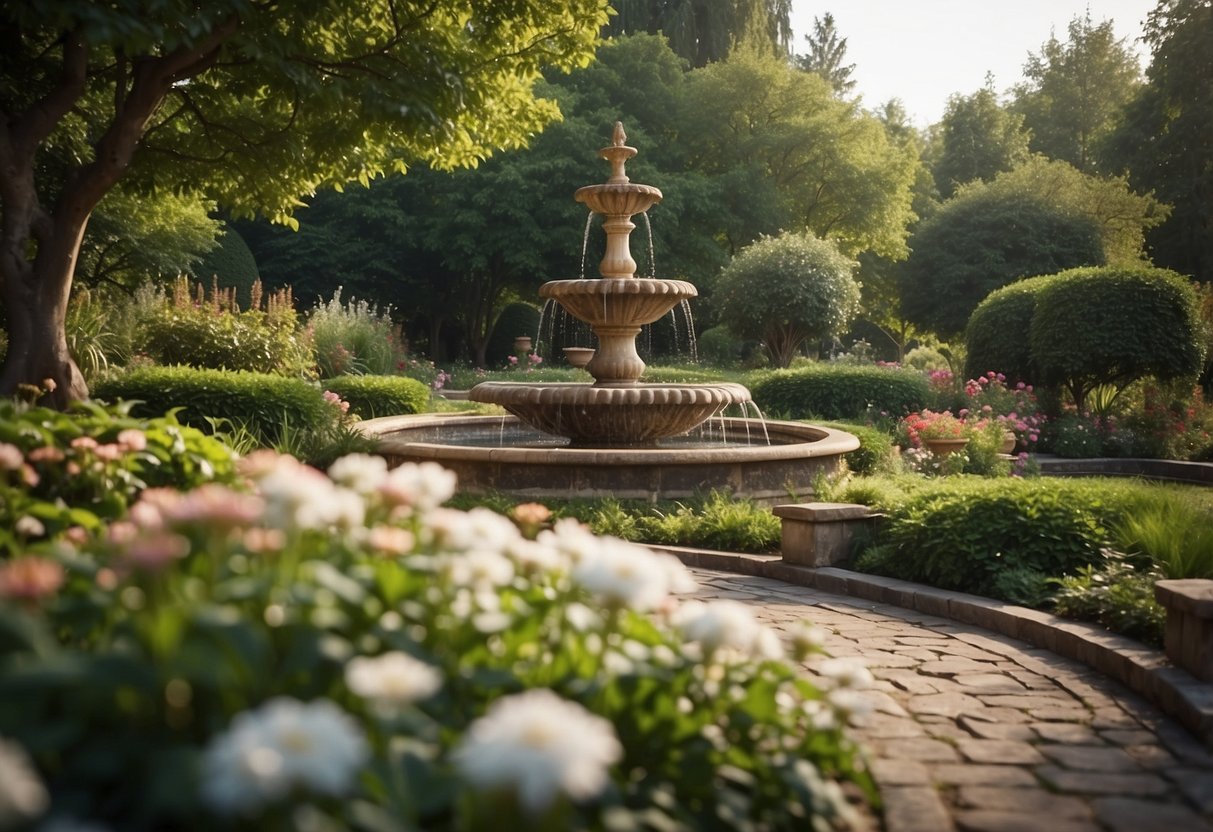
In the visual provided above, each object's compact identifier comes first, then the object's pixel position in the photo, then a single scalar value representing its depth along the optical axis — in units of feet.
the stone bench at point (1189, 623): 13.65
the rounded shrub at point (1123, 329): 50.01
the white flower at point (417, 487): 8.50
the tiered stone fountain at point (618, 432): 27.96
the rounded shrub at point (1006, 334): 57.21
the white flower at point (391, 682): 5.64
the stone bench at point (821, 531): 22.74
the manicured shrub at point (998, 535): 19.80
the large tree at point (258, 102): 31.83
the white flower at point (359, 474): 9.04
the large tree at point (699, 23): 118.62
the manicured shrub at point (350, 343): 57.47
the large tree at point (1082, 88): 144.97
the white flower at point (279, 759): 4.63
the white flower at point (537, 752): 4.74
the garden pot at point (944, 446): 38.75
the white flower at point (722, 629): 7.89
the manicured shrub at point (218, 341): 46.21
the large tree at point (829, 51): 158.71
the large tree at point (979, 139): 144.56
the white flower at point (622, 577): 7.39
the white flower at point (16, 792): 4.30
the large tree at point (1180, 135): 97.66
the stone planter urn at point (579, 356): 87.35
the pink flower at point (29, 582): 6.00
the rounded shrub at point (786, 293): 82.12
